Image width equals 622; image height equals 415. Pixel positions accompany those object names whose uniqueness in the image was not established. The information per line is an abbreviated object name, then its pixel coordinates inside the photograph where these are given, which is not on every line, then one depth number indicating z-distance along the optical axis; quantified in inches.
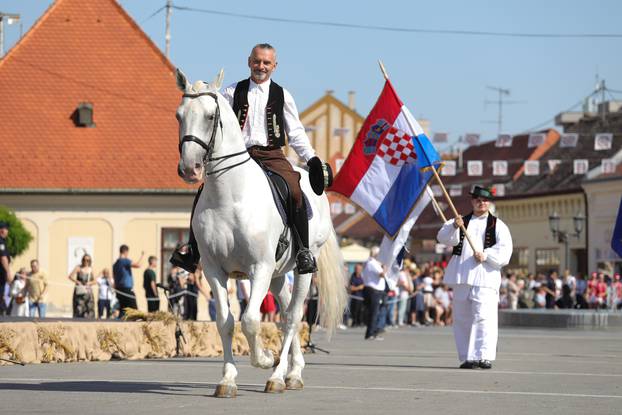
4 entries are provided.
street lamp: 2438.5
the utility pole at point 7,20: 2566.4
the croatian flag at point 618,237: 904.9
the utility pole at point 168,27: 2613.2
